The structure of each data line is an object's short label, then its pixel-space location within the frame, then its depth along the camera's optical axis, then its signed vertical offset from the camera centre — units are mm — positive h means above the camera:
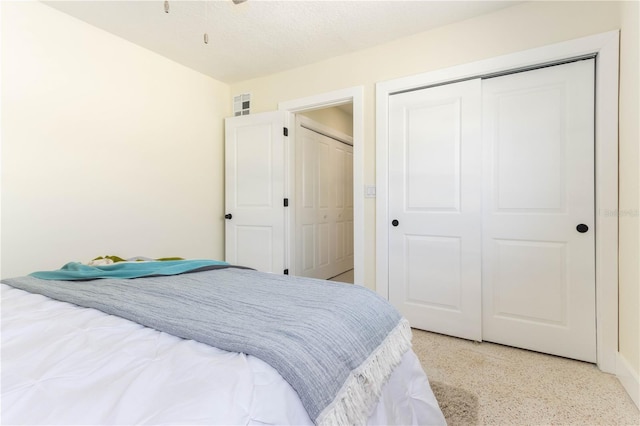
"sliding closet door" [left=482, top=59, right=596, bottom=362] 1971 -21
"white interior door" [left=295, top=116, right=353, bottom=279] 3488 +78
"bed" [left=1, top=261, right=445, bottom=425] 570 -353
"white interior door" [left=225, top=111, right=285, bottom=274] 3164 +192
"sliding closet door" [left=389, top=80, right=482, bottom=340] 2305 +8
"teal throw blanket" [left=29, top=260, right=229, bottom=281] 1481 -314
